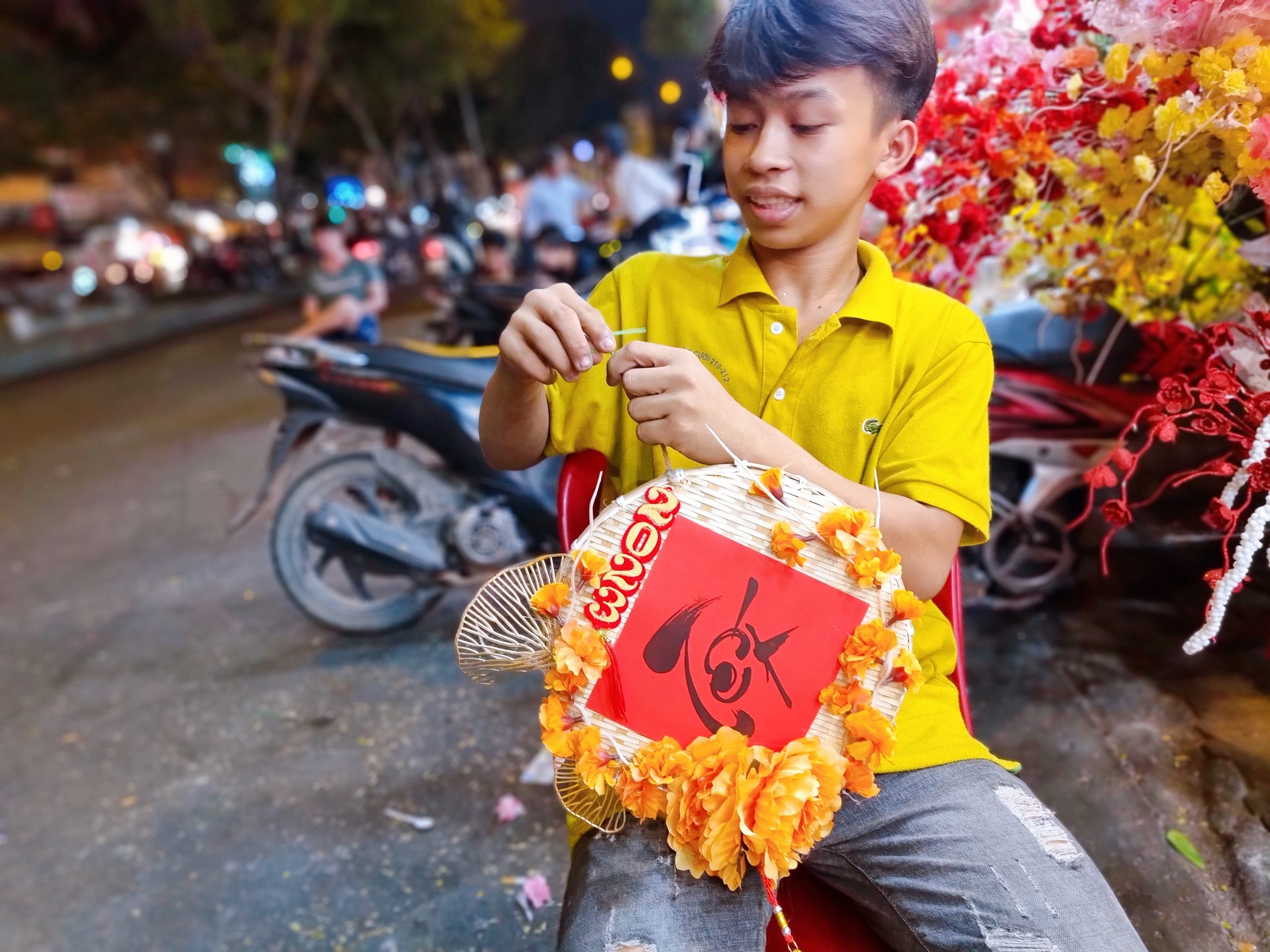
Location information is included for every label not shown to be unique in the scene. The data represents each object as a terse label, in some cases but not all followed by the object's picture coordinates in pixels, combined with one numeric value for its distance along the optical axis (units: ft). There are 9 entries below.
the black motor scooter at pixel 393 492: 10.02
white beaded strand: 4.23
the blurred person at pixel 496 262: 23.97
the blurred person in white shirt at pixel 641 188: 22.77
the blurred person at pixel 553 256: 22.68
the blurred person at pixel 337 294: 17.43
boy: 3.61
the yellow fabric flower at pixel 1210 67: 4.46
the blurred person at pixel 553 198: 28.58
